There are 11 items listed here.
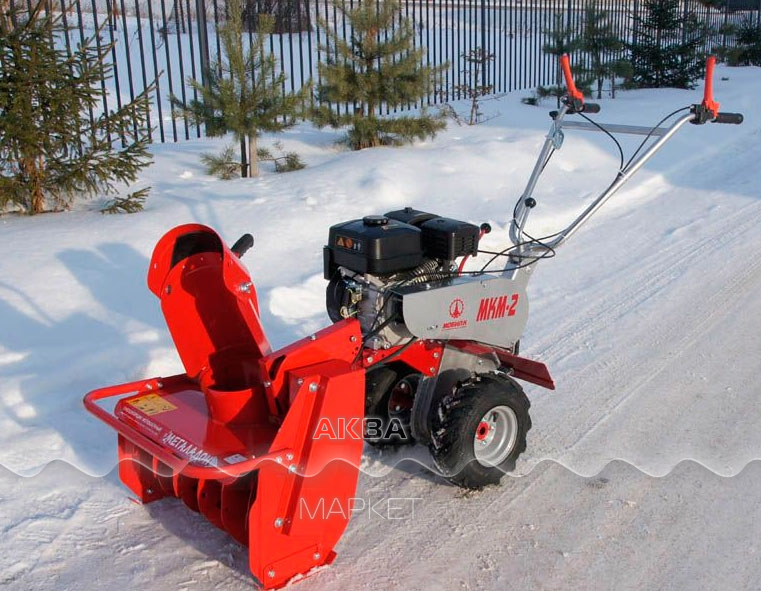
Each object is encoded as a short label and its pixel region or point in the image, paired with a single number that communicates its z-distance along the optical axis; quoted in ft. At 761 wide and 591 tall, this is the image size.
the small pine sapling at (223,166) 28.27
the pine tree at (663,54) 55.52
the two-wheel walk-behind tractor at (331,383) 9.88
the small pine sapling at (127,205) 23.52
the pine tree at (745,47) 69.56
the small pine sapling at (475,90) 40.45
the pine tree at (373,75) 31.07
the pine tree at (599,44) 48.70
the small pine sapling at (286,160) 29.90
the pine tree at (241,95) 26.81
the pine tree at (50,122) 21.48
